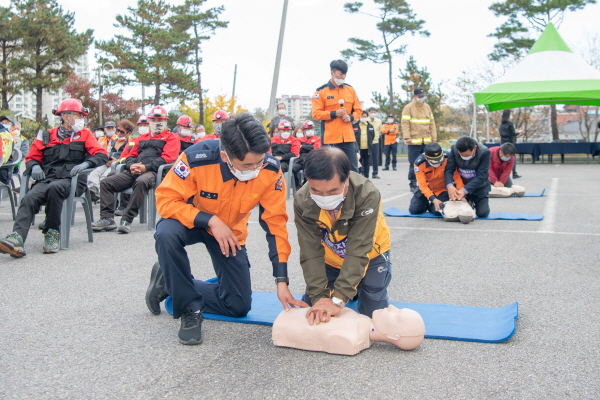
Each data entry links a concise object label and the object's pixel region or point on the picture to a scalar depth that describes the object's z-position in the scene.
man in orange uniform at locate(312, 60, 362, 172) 8.88
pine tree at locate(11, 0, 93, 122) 38.25
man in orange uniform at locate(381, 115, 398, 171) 19.83
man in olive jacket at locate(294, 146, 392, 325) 3.09
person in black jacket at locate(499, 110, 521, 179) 17.30
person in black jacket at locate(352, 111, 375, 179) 15.59
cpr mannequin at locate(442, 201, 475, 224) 8.03
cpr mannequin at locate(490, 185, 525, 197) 11.52
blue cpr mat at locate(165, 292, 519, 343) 3.35
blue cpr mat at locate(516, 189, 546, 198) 11.60
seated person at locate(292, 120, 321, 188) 12.65
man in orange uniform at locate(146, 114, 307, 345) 3.27
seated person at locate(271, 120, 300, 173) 11.96
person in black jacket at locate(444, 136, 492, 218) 8.14
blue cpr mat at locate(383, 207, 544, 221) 8.32
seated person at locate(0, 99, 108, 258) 6.04
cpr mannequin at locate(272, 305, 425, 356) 3.10
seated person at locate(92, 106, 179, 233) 7.67
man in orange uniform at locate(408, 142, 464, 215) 8.33
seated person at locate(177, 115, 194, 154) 10.39
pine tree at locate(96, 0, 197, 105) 42.09
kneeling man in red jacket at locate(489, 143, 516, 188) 11.29
